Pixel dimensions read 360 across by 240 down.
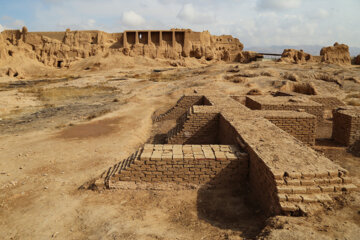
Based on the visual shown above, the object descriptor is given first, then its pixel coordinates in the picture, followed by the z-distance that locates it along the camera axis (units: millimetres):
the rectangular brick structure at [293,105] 7781
